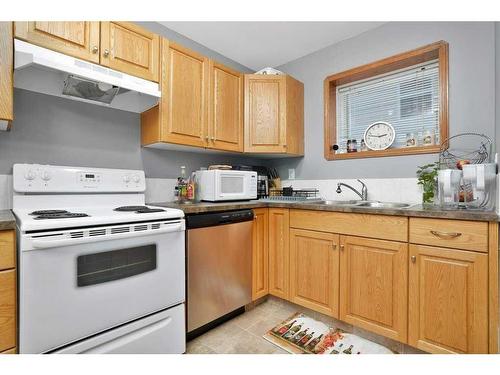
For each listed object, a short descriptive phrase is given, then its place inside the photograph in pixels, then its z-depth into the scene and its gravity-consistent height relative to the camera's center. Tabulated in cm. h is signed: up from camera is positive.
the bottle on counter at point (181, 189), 223 -1
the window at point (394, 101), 206 +79
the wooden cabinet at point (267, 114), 254 +71
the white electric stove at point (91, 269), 109 -39
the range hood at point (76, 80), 133 +63
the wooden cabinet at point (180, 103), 194 +66
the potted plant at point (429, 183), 188 +4
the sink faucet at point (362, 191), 232 -3
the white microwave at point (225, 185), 213 +2
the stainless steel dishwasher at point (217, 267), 169 -55
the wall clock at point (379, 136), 233 +47
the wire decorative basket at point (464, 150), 178 +27
